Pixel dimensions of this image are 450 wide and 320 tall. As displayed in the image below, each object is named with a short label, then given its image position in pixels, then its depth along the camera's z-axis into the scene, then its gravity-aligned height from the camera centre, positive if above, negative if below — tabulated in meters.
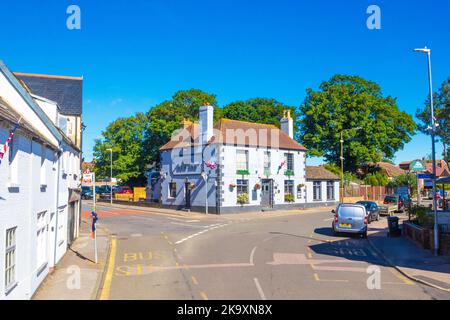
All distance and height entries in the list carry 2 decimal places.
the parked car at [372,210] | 30.83 -2.20
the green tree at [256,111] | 62.12 +11.02
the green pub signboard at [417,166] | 22.06 +0.84
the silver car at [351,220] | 22.48 -2.13
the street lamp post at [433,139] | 16.77 +1.80
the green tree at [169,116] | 53.94 +9.06
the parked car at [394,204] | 36.44 -2.26
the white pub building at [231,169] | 37.22 +1.32
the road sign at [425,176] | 18.01 +0.25
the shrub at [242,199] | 37.91 -1.58
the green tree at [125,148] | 56.75 +4.81
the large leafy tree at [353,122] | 54.00 +8.09
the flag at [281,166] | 41.67 +1.62
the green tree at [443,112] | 28.64 +4.95
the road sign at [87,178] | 18.80 +0.21
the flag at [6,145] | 7.87 +0.73
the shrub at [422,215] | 19.06 -1.72
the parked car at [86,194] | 59.83 -1.68
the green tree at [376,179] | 58.91 +0.36
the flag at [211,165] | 36.44 +1.53
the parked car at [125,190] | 61.09 -1.17
